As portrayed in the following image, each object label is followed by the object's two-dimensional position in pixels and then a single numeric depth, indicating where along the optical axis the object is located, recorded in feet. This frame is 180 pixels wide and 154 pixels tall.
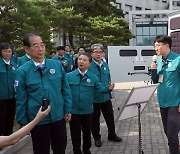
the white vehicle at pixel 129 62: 27.20
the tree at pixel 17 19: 27.02
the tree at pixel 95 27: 70.69
